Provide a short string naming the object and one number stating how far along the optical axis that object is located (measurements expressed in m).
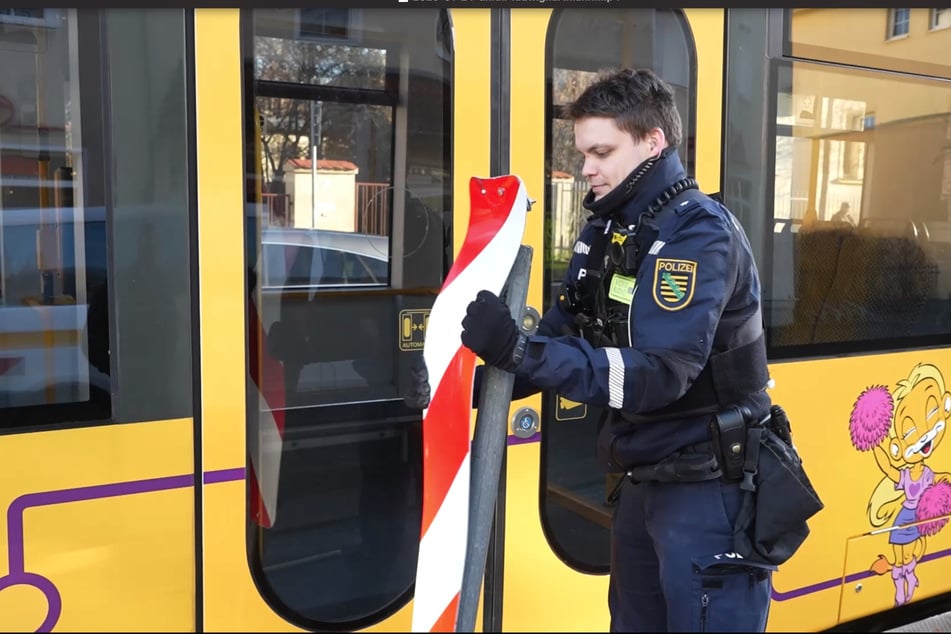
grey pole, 1.46
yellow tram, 1.96
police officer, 1.74
